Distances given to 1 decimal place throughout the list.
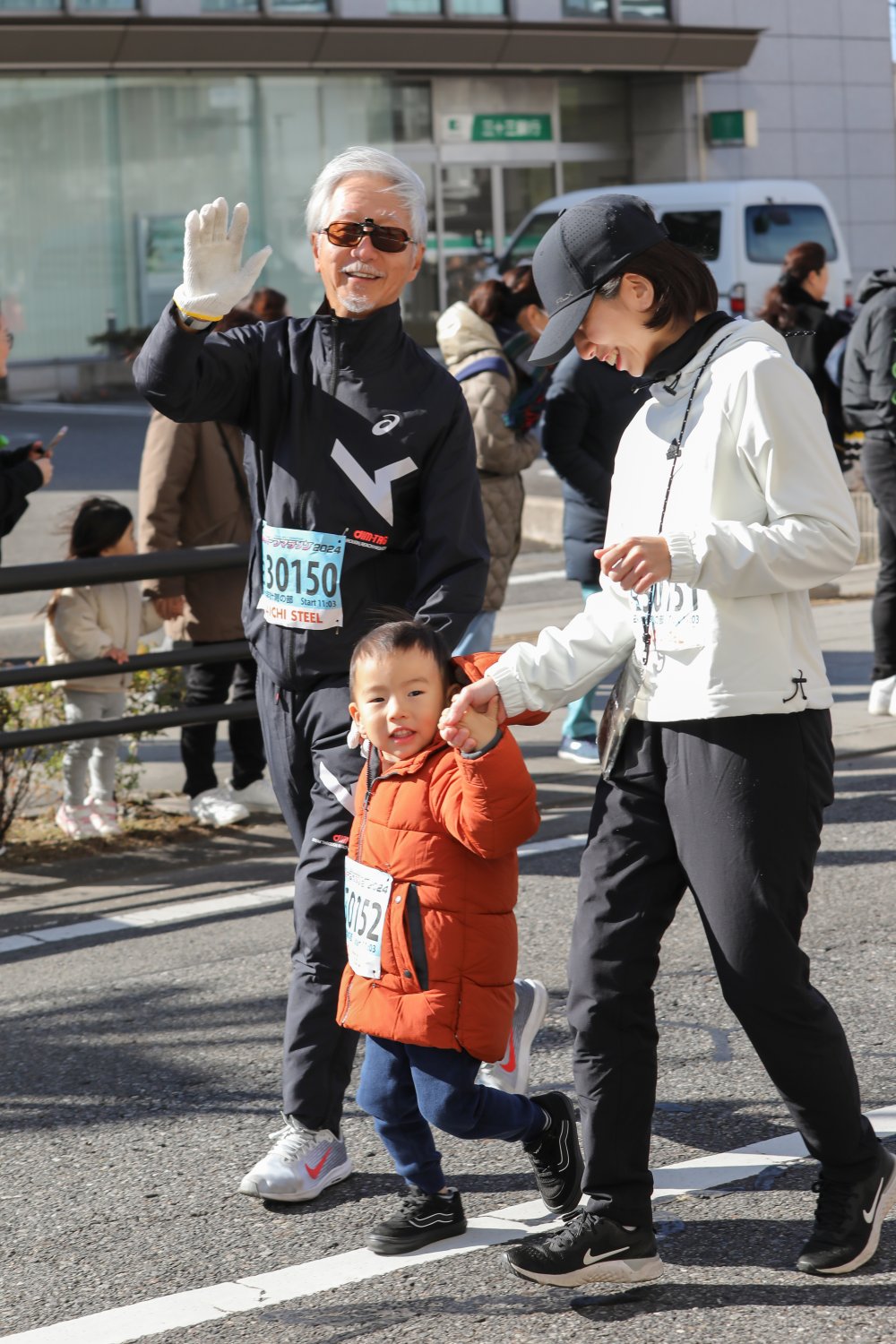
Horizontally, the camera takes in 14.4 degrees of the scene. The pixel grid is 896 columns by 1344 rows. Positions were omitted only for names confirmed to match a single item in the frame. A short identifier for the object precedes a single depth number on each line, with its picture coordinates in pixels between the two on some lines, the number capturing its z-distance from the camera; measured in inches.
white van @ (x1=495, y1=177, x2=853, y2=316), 1655.4
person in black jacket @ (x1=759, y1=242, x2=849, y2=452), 712.3
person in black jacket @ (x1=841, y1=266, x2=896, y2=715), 604.6
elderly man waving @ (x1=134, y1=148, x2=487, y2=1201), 286.1
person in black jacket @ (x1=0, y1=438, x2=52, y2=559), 488.9
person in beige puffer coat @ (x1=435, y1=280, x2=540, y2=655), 576.9
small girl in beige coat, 524.8
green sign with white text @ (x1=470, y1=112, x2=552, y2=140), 2352.4
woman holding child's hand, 231.2
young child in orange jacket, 247.8
